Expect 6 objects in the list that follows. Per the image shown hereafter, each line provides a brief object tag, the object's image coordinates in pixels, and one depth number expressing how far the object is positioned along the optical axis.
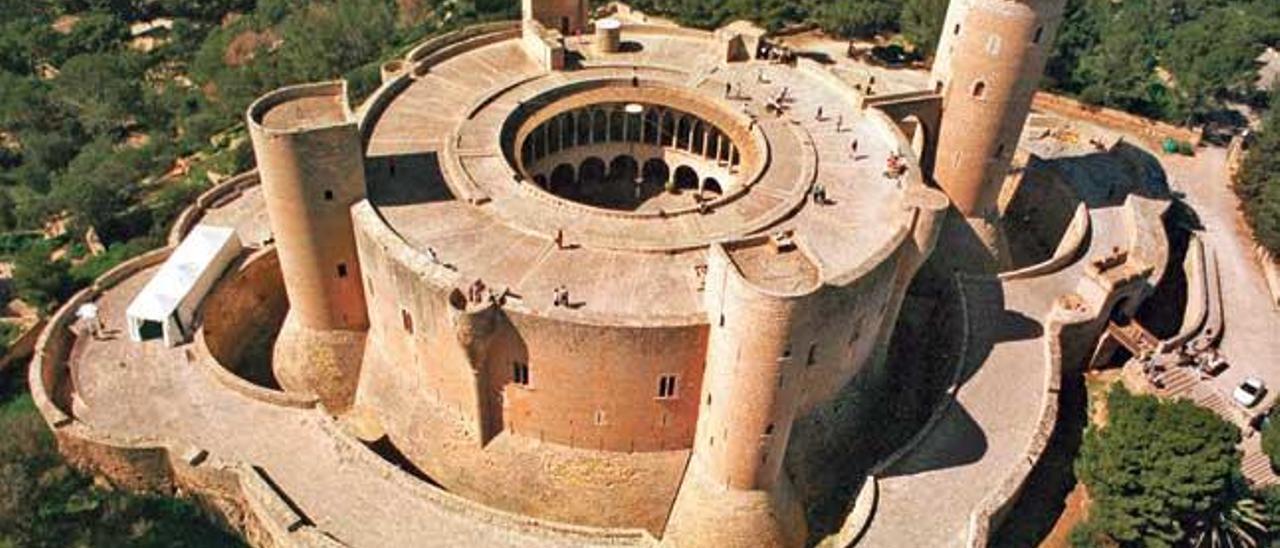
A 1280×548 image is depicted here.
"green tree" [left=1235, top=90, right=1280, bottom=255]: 54.97
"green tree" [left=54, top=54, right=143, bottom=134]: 83.31
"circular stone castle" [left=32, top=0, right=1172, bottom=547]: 32.91
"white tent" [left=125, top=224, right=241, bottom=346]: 43.16
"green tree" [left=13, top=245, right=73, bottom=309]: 57.44
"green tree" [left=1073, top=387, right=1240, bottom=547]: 35.81
